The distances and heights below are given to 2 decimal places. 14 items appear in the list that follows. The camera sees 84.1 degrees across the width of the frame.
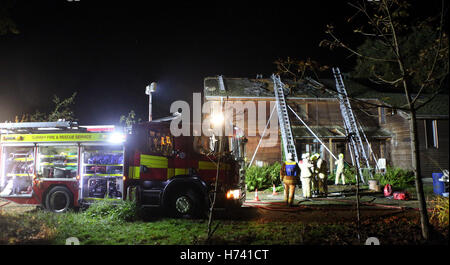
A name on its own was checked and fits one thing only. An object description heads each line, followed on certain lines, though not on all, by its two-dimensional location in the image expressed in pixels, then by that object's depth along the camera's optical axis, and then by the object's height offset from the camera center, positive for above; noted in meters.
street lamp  12.10 +3.26
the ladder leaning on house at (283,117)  14.52 +2.47
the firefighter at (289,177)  8.31 -0.75
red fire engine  6.60 -0.32
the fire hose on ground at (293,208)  7.65 -1.68
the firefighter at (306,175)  9.40 -0.77
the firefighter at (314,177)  10.23 -0.94
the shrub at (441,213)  4.61 -1.16
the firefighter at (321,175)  10.22 -0.84
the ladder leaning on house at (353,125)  15.07 +1.95
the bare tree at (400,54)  4.36 +1.97
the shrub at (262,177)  12.67 -1.14
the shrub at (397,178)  12.70 -1.24
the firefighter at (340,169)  12.66 -0.74
